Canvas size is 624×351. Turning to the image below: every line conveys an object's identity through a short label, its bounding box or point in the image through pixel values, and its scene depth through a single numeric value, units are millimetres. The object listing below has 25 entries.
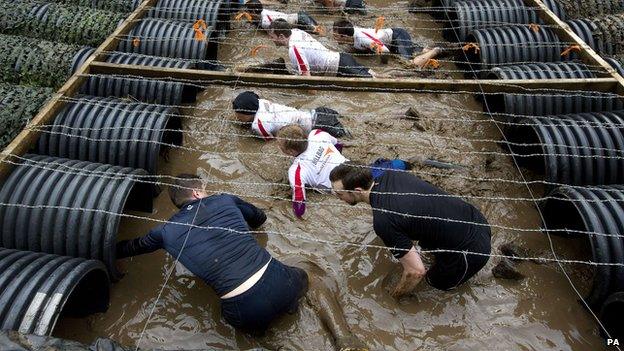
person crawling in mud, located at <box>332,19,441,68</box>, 7828
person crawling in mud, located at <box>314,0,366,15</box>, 9445
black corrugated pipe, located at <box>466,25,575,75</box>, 7059
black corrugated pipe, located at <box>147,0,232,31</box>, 8040
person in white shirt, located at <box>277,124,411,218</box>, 4949
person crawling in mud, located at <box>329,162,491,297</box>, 3795
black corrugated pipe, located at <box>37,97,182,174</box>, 5059
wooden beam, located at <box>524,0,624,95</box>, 5781
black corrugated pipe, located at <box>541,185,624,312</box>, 3850
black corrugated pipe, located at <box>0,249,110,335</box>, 3180
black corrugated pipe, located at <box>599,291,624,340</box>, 3947
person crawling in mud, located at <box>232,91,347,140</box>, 5859
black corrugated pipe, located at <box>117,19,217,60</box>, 7070
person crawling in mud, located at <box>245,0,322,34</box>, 8492
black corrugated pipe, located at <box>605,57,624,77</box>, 6266
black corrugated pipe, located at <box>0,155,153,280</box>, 4008
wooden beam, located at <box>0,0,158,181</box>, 4448
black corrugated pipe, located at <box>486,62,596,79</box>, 6176
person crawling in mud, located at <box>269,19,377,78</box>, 6824
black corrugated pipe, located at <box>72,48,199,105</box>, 6039
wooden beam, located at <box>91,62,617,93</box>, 5734
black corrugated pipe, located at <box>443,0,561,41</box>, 7941
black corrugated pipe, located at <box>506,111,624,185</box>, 4883
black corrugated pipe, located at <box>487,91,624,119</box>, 5806
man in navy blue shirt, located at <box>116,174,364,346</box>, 3617
